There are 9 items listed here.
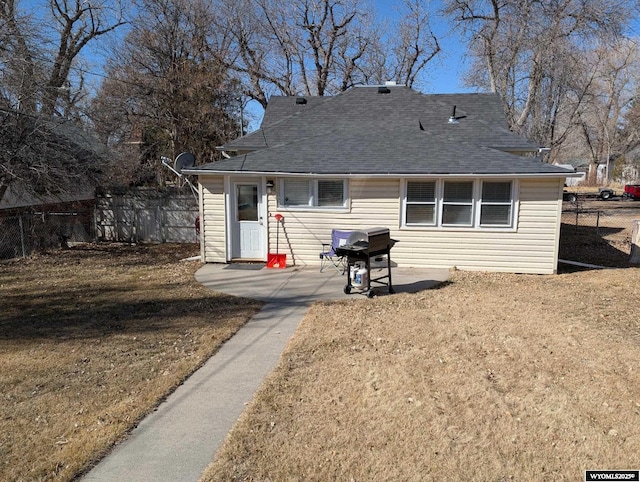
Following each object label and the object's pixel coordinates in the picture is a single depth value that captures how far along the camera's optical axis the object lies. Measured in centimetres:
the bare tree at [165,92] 2034
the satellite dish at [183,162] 1201
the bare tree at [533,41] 2069
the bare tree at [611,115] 3910
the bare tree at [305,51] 2422
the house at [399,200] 1011
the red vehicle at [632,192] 3434
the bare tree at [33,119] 1049
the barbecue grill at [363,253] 773
